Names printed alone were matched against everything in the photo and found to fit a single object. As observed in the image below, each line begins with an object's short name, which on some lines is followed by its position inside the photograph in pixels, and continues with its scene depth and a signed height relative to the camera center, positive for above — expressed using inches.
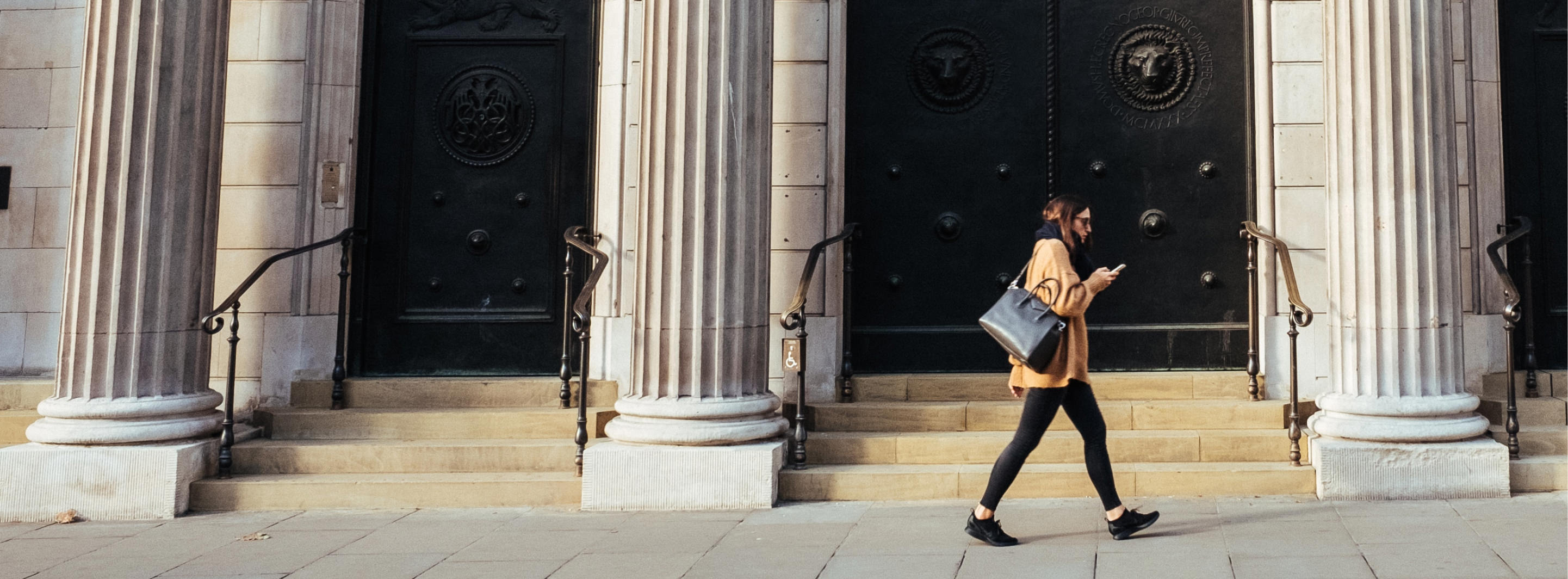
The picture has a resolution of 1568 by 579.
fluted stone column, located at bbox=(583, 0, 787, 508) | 244.8 +24.8
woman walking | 191.5 -8.1
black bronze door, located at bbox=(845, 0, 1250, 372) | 300.7 +53.3
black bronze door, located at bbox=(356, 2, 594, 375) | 310.7 +41.4
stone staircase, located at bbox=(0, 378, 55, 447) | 296.7 -18.1
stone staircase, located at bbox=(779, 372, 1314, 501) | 240.1 -22.5
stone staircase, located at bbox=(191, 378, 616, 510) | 247.9 -28.0
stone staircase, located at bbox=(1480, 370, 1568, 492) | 236.2 -17.1
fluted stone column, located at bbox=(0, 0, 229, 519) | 244.8 +10.3
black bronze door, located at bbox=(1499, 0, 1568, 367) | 293.4 +60.3
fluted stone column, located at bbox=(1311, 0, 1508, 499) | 237.9 +26.0
